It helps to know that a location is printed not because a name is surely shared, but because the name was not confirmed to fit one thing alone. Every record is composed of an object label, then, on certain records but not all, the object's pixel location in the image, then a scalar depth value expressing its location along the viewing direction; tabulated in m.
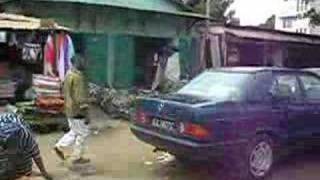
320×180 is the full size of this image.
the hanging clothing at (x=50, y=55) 9.35
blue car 5.33
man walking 5.94
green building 10.76
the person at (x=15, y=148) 4.98
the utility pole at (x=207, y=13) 13.04
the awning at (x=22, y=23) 8.33
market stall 8.27
